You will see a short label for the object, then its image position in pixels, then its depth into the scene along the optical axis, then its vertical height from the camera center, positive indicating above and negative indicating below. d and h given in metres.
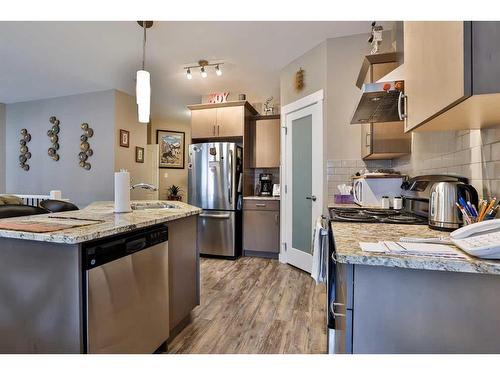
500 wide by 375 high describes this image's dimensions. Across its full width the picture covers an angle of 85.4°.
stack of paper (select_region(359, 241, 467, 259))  0.77 -0.20
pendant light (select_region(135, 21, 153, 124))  2.17 +0.74
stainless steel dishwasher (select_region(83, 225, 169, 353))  1.16 -0.53
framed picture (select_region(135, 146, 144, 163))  5.03 +0.56
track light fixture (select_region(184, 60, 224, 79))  3.46 +1.55
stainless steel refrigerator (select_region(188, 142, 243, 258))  3.87 -0.14
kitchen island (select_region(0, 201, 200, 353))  1.12 -0.46
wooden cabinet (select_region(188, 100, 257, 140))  4.07 +1.00
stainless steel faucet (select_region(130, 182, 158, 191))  2.13 -0.02
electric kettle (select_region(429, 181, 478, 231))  1.16 -0.07
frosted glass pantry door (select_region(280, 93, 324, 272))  3.13 +0.05
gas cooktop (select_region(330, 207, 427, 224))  1.50 -0.20
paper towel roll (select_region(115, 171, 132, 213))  1.77 -0.08
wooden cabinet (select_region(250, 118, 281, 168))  4.17 +0.64
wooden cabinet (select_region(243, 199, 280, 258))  3.87 -0.62
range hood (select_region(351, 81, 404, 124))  1.50 +0.52
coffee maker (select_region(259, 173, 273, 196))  4.28 +0.00
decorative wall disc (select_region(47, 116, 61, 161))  4.84 +0.86
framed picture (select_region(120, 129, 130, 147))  4.65 +0.81
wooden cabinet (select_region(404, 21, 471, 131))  0.74 +0.40
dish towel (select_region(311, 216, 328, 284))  1.66 -0.45
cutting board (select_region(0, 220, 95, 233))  1.18 -0.20
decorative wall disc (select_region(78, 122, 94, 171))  4.62 +0.64
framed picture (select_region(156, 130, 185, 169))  6.45 +0.88
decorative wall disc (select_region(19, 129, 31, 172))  5.07 +0.64
